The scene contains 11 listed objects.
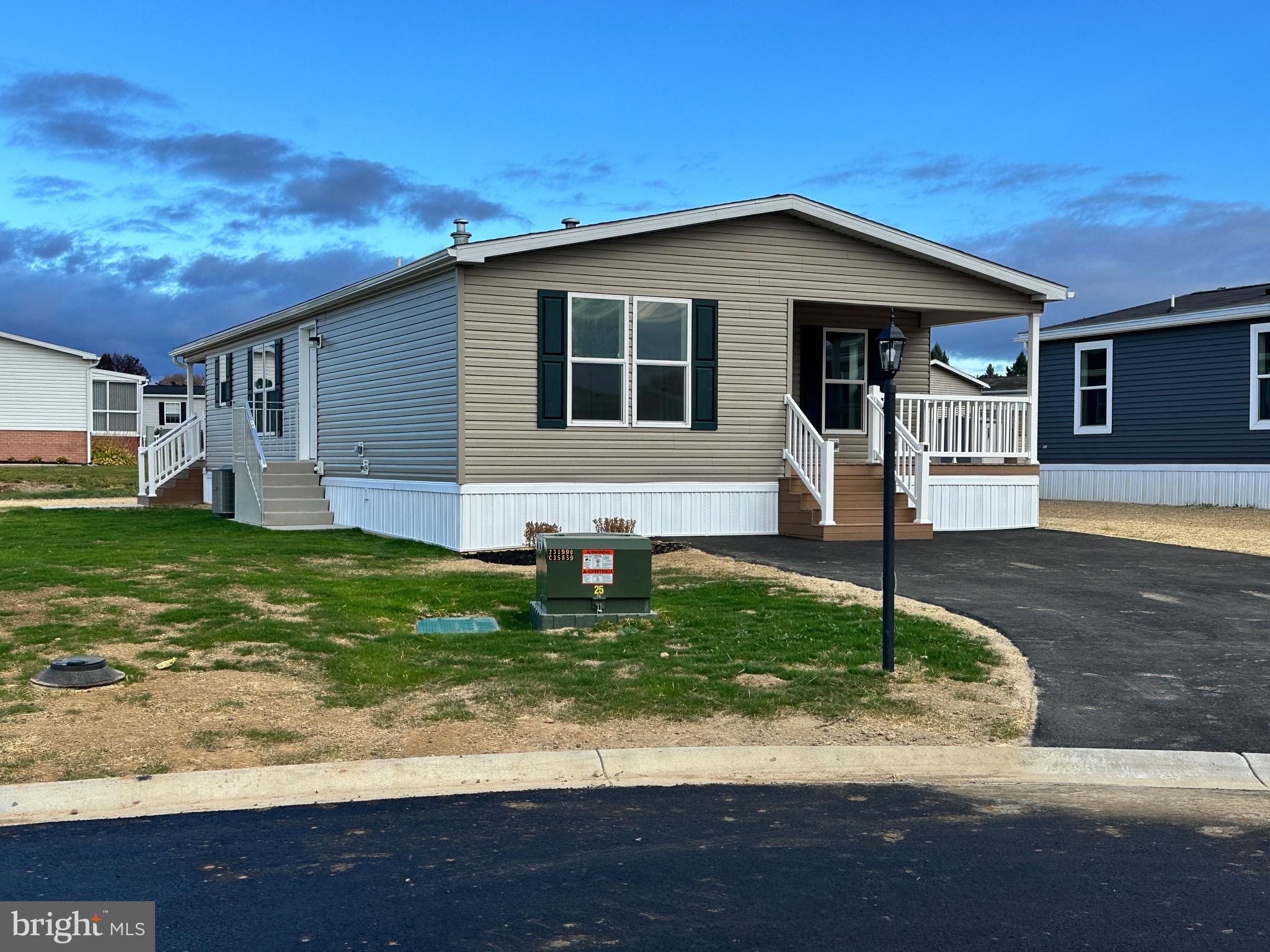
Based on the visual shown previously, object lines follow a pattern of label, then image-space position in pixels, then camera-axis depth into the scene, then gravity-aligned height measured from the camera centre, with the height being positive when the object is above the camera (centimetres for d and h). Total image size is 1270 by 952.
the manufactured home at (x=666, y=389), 1642 +130
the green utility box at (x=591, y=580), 961 -85
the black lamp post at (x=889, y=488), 785 -7
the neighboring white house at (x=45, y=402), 4469 +275
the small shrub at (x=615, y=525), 1653 -69
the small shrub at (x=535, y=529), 1614 -74
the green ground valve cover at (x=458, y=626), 962 -124
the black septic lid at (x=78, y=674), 755 -128
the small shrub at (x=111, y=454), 4659 +77
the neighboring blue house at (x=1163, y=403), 2483 +168
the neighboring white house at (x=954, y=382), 4378 +357
